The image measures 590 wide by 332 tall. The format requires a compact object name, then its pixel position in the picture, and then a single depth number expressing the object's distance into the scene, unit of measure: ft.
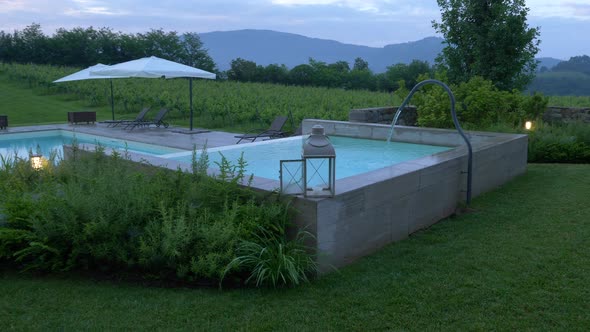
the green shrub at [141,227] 12.90
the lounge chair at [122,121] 51.83
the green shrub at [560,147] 30.96
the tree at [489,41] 43.57
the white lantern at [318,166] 13.93
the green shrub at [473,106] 34.19
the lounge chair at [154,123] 50.50
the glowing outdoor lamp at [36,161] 21.35
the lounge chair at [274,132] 40.52
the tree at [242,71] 136.56
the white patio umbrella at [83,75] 51.15
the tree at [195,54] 158.30
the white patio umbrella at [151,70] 44.55
